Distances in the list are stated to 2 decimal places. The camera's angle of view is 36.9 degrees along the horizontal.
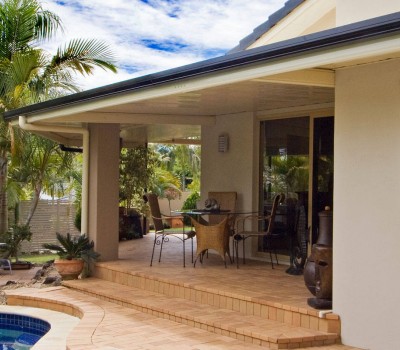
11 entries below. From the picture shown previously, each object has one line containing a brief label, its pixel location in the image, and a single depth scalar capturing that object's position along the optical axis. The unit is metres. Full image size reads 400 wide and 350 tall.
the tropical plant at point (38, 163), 14.61
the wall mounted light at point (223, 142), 11.80
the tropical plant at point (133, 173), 16.25
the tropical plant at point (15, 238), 14.02
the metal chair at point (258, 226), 9.59
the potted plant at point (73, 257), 10.50
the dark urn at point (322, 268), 6.87
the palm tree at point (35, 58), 14.25
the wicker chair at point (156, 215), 10.47
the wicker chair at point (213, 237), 9.84
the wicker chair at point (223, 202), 11.44
